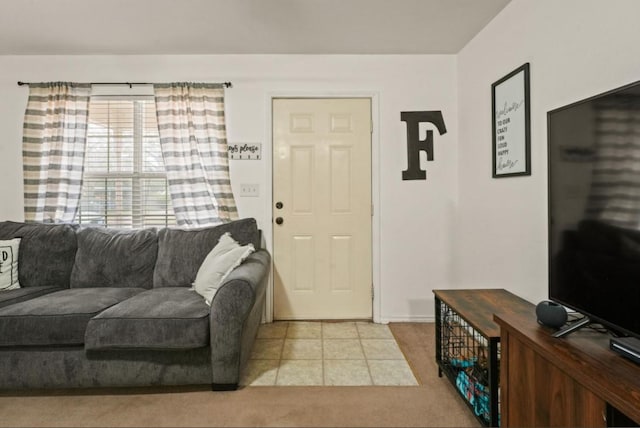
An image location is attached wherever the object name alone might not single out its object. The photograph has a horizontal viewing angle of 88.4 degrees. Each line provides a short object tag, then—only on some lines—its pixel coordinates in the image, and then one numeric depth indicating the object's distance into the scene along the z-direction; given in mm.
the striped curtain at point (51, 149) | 2820
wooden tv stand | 899
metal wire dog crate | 1469
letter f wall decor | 2957
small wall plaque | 2938
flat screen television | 1019
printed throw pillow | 2350
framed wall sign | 1961
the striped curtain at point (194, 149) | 2855
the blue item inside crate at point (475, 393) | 1551
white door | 2977
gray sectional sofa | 1775
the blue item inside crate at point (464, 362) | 1758
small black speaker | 1231
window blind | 2945
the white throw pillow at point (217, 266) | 2090
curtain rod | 2879
